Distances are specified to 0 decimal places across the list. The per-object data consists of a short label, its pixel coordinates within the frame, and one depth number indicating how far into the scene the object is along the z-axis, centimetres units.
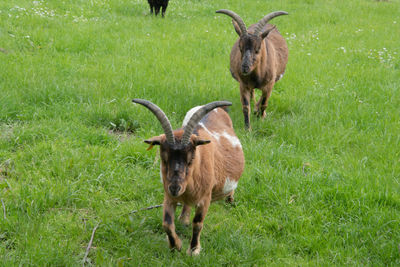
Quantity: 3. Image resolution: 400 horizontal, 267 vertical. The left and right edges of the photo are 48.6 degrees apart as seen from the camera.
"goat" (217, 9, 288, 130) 636
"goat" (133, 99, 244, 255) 351
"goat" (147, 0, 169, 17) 1210
